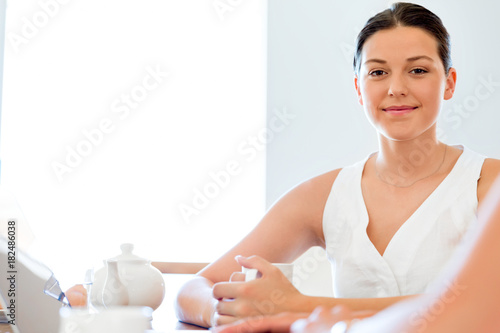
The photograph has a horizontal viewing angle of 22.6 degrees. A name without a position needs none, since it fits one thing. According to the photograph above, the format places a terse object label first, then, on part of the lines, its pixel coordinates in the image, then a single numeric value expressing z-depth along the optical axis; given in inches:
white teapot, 67.2
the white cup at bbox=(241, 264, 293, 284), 66.1
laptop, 59.6
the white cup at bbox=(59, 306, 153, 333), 50.0
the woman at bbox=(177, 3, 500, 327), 72.7
